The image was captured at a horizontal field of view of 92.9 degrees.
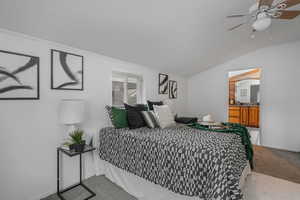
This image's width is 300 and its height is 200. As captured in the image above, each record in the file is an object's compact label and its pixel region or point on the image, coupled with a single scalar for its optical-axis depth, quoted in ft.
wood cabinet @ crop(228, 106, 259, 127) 19.02
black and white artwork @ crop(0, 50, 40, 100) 5.11
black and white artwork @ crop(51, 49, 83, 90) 6.32
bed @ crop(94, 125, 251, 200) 4.00
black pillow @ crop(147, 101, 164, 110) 9.80
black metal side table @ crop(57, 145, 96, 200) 5.74
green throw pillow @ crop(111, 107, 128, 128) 7.18
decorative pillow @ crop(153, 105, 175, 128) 7.96
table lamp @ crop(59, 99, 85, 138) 5.67
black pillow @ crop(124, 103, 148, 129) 7.30
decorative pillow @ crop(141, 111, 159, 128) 7.77
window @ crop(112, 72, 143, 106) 9.43
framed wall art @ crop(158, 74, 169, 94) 12.32
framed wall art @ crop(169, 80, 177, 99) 13.67
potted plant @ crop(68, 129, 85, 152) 5.75
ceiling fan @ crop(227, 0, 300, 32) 5.36
